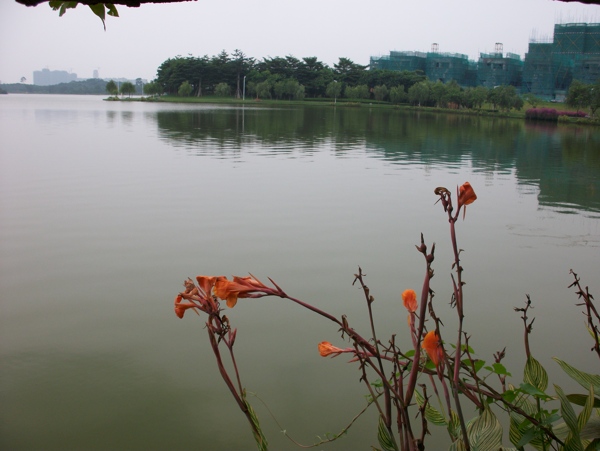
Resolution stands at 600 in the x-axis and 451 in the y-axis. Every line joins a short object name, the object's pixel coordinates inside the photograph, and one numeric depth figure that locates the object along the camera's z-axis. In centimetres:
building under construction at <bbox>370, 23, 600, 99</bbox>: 4788
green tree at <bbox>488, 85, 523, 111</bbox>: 3747
